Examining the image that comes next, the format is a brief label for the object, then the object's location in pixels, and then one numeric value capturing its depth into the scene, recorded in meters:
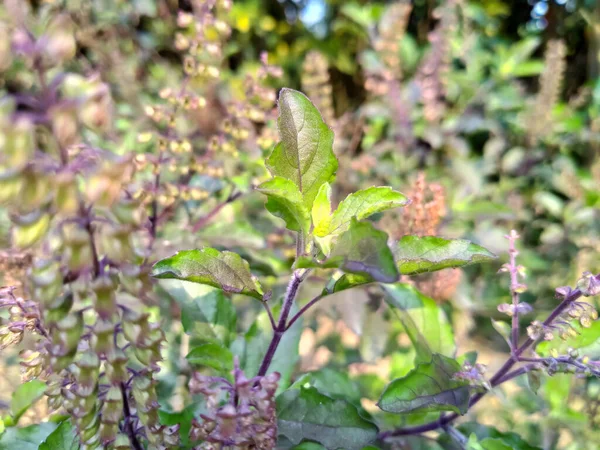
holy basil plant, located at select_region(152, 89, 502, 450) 0.11
